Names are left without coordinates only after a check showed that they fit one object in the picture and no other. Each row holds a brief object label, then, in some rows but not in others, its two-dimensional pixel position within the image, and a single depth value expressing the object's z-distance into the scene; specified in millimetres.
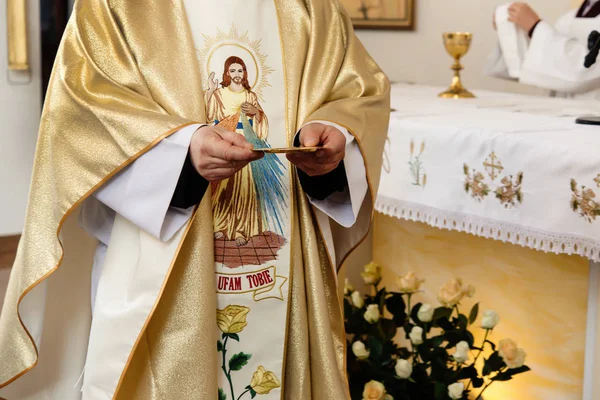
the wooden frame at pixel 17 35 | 5082
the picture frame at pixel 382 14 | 5102
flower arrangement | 2356
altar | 2086
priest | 1507
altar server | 3035
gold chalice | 3324
